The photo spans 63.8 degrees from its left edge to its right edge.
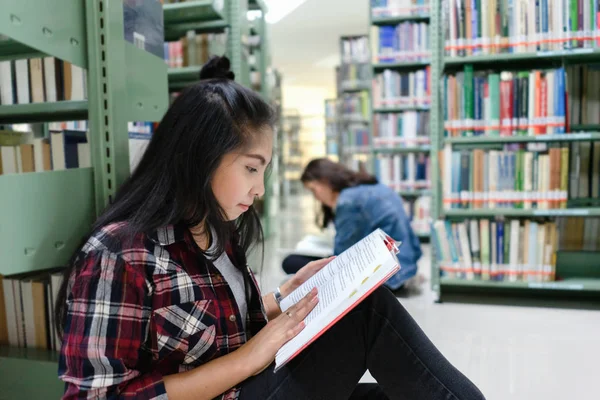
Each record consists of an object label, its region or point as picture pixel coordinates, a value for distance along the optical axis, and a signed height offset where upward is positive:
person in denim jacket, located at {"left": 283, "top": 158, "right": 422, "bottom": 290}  2.52 -0.24
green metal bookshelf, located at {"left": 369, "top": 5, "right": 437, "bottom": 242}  4.08 +0.47
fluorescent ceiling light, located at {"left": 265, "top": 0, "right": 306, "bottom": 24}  5.55 +1.85
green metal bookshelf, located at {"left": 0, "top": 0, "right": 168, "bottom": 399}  0.87 +0.07
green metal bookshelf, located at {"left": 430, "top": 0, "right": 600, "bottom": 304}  2.35 -0.26
